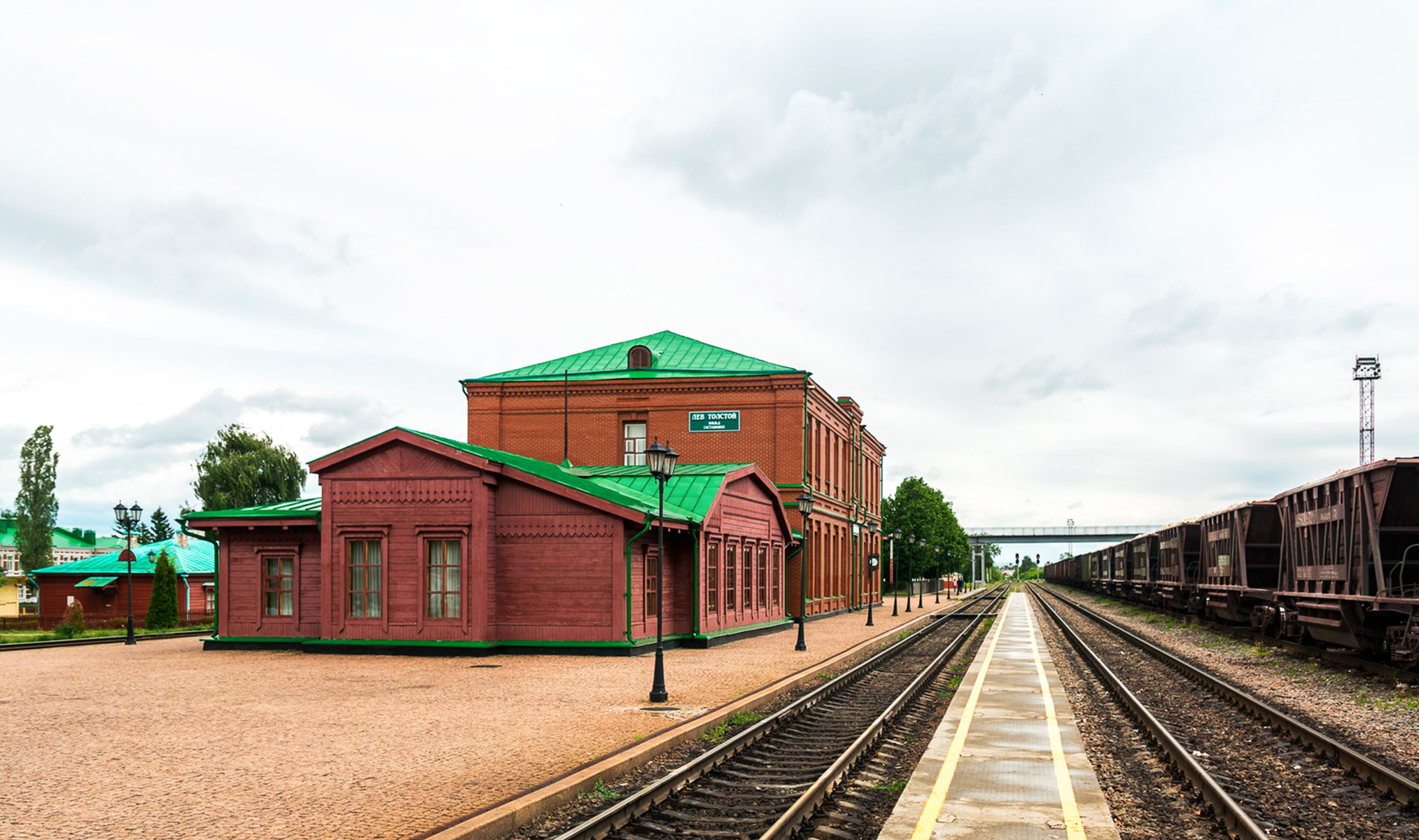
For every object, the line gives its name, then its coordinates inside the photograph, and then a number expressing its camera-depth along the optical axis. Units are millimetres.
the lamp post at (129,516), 29503
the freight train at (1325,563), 17422
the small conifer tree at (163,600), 36625
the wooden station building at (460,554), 22984
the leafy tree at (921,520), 92812
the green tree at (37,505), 71938
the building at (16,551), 79562
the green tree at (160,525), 131625
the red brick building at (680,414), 38781
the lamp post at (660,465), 16188
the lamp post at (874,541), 51816
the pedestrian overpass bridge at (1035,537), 154750
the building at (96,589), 45188
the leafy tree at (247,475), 68438
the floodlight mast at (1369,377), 72750
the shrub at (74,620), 32938
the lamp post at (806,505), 27938
